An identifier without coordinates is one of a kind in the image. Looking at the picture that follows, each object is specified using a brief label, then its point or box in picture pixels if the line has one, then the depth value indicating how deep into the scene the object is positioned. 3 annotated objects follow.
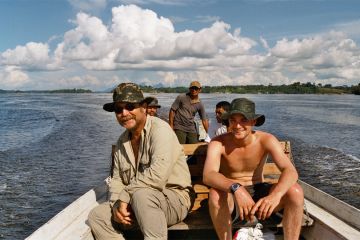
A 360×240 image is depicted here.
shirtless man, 3.34
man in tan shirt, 3.37
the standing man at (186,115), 8.50
